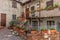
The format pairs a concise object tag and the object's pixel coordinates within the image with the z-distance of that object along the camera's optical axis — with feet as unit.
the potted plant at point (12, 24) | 28.59
